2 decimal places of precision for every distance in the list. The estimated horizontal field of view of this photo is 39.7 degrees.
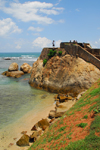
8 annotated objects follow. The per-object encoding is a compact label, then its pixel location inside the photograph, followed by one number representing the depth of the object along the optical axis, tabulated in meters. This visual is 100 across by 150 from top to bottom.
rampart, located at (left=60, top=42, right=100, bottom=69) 19.31
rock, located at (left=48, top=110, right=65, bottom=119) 12.65
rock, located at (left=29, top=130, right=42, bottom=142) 9.95
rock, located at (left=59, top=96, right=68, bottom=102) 16.41
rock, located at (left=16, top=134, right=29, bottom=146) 9.56
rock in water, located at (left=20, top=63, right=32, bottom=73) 40.47
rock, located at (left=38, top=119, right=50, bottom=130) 11.68
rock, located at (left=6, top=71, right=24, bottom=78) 35.00
